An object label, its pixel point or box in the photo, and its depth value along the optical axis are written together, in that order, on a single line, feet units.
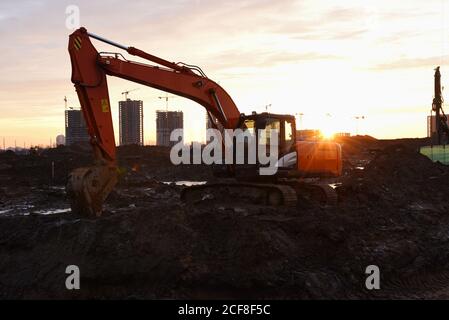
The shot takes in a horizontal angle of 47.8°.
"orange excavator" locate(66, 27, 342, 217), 39.09
